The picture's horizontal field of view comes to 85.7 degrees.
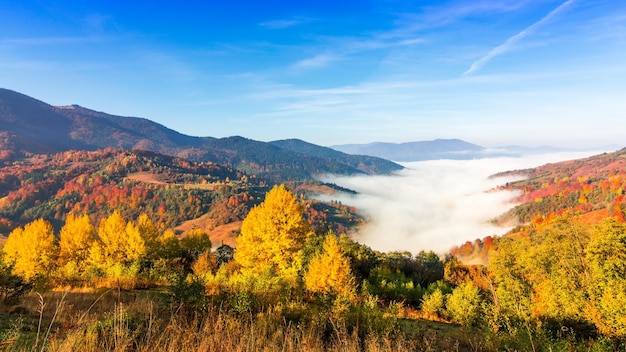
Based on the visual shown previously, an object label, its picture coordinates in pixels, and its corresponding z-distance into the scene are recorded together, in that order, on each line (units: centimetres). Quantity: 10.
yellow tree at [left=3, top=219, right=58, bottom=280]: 3891
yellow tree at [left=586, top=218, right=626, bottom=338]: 2194
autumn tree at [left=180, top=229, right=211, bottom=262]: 6115
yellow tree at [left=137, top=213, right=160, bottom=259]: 4431
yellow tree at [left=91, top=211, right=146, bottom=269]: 4150
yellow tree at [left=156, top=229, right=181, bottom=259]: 4755
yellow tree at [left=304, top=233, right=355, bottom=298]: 2553
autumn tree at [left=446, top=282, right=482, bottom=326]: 2712
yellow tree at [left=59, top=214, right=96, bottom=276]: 4350
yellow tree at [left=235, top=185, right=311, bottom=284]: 2797
